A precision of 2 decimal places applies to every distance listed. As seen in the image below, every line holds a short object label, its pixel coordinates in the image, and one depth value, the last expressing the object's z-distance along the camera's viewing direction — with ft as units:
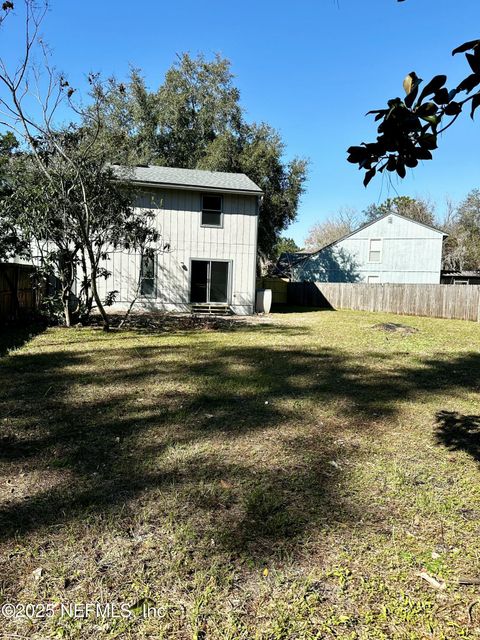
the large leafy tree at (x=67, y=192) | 29.68
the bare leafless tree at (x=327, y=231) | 165.78
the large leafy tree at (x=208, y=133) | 80.07
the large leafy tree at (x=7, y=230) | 32.24
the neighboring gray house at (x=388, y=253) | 88.79
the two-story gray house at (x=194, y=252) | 50.60
